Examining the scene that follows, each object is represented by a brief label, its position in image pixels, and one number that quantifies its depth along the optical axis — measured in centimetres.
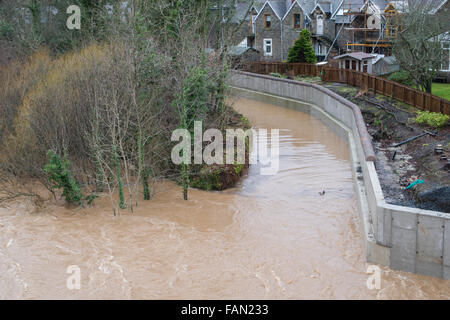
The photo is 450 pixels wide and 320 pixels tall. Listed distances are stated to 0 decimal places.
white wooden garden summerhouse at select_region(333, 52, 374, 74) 3791
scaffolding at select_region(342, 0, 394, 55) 4422
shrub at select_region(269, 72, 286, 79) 4221
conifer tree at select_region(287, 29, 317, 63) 4369
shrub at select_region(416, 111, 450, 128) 2253
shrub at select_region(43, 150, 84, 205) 1795
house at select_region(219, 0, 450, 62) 4478
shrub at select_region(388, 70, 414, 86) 3406
